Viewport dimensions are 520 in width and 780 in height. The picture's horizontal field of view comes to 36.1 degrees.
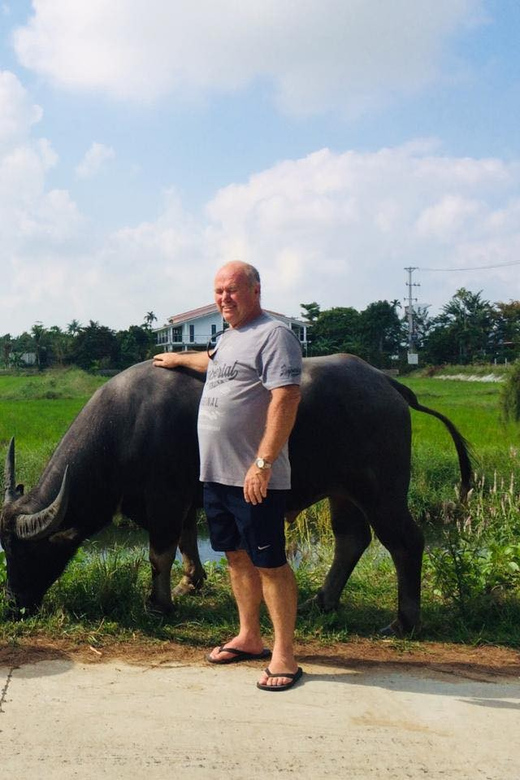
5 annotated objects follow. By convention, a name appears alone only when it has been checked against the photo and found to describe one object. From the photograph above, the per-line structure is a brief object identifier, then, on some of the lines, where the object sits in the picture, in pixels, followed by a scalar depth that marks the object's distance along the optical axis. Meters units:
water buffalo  4.57
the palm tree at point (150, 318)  63.31
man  3.49
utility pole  55.28
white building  57.44
